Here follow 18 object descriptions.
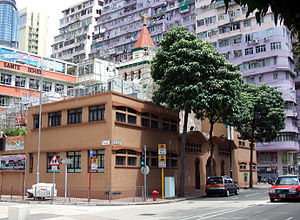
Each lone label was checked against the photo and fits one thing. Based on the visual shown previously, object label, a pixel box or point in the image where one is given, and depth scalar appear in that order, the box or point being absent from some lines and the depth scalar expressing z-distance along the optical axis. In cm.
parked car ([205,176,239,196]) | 2828
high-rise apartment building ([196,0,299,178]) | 6172
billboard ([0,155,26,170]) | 3162
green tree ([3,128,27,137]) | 3473
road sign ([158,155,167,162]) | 2610
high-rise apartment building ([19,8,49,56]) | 12725
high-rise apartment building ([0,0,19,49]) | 16312
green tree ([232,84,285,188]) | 4300
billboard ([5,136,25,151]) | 3272
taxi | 2083
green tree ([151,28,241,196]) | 2777
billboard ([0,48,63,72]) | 6134
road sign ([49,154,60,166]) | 2339
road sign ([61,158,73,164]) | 2391
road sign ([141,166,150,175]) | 2459
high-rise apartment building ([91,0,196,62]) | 8306
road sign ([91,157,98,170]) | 2227
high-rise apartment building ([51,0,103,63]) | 10094
